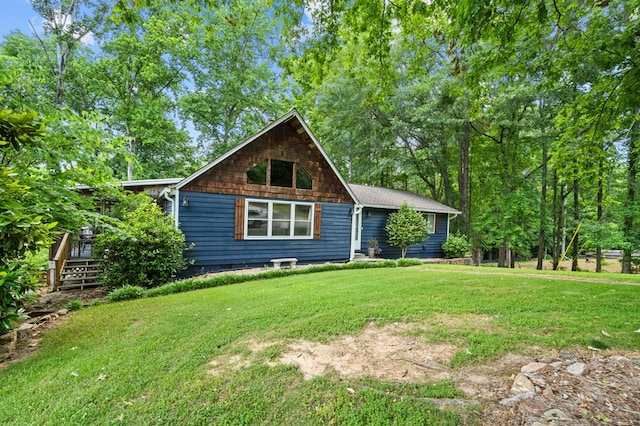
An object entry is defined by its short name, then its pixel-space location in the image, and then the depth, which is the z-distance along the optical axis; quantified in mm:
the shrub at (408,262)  10688
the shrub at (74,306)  5336
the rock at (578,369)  2422
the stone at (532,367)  2520
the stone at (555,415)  1855
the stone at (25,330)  3935
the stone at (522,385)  2219
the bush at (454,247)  15289
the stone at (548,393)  2113
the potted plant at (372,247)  13055
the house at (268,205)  8852
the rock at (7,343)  3395
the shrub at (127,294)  5980
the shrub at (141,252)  6939
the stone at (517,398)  2090
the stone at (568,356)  2754
